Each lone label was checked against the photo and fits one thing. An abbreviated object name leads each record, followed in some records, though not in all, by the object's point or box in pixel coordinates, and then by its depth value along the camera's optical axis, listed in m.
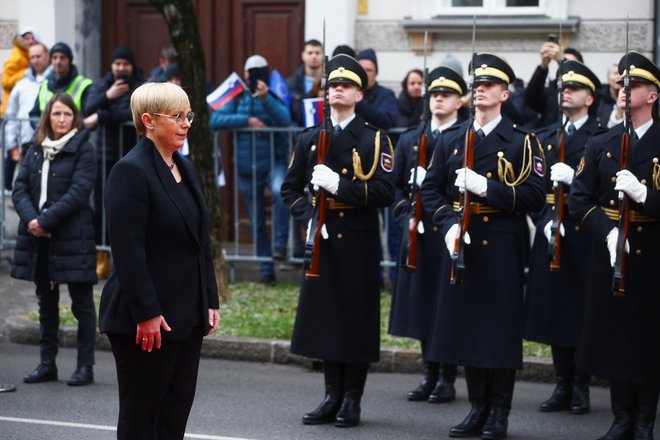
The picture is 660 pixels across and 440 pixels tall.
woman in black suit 8.68
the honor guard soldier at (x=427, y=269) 13.85
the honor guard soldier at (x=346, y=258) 12.61
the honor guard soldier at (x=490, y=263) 12.03
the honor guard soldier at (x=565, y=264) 13.41
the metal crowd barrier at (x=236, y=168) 19.57
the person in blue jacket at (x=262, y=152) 19.62
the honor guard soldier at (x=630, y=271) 11.57
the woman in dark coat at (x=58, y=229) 14.20
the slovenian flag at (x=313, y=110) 18.86
